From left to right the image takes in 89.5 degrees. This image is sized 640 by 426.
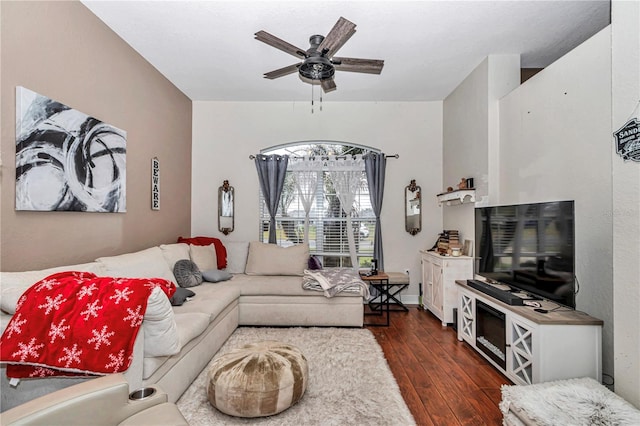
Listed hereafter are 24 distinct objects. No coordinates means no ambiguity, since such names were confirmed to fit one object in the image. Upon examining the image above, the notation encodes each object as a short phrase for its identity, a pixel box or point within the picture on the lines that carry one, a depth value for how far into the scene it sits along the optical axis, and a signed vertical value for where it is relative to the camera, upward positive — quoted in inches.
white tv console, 83.6 -33.4
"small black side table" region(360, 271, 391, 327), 158.1 -38.9
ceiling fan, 91.7 +51.6
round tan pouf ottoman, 77.2 -40.9
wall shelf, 150.8 +10.3
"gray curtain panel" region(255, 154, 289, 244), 193.2 +23.1
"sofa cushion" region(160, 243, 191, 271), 137.3 -16.3
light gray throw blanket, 145.2 -30.5
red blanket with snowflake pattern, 60.5 -22.1
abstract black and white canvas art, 86.0 +17.5
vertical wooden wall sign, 149.5 +15.3
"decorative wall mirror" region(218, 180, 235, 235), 195.5 +5.0
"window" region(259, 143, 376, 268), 197.8 -0.9
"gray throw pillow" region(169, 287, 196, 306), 112.2 -28.7
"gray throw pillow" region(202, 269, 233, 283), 150.6 -28.0
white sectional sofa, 69.6 -31.7
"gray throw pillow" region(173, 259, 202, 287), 135.3 -24.6
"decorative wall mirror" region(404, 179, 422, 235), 191.9 +5.6
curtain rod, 194.7 +36.9
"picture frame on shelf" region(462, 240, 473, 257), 153.1 -14.9
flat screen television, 87.0 -9.4
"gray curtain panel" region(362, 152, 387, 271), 191.9 +19.8
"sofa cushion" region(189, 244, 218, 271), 156.6 -20.0
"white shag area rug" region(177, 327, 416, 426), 79.6 -49.9
